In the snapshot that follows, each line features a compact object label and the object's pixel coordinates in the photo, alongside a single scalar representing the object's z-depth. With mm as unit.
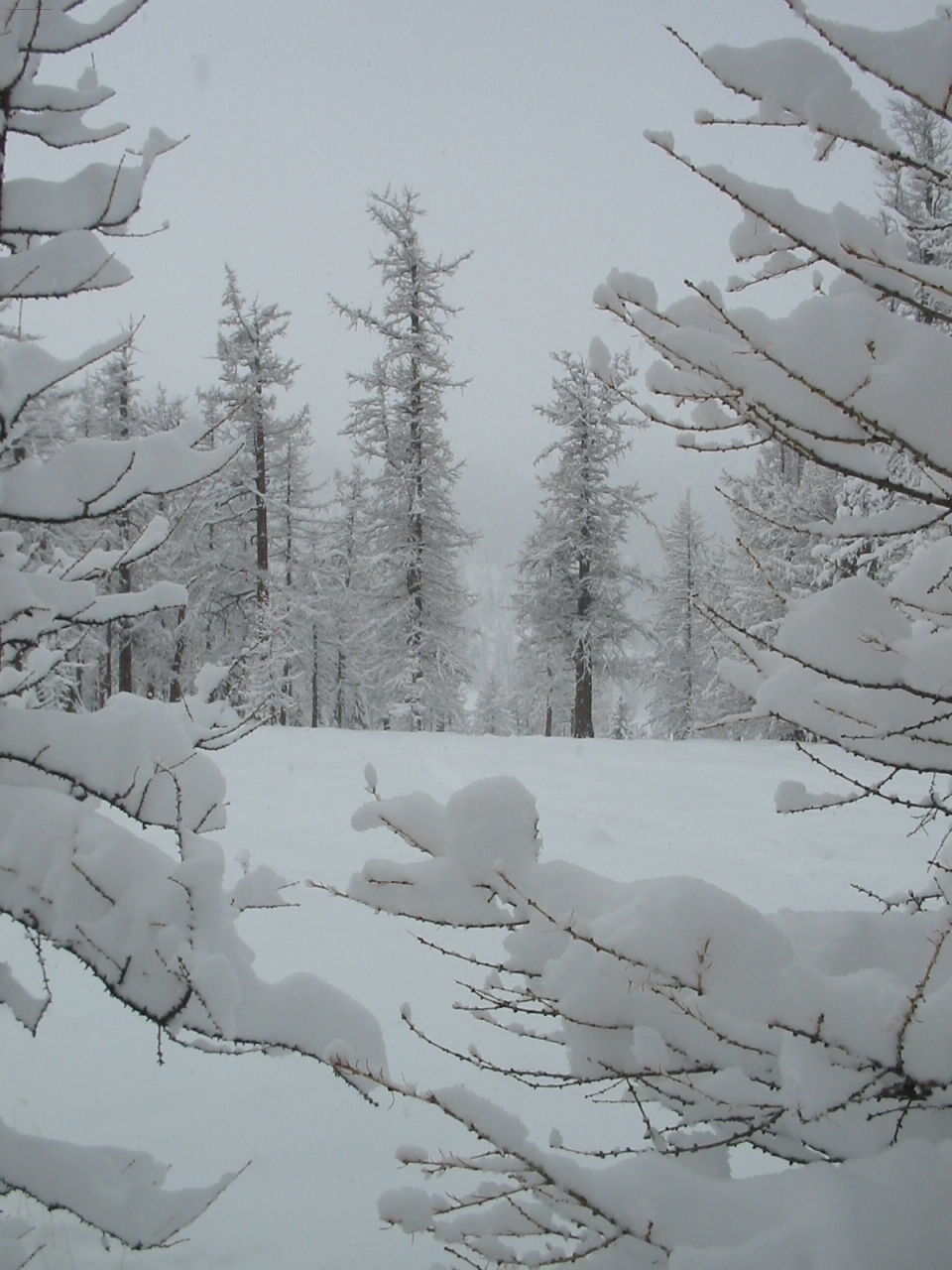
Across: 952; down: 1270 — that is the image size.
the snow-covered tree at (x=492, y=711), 43344
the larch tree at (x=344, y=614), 26500
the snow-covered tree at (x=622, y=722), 37062
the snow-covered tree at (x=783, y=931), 1294
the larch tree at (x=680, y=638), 26078
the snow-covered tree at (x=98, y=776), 1675
